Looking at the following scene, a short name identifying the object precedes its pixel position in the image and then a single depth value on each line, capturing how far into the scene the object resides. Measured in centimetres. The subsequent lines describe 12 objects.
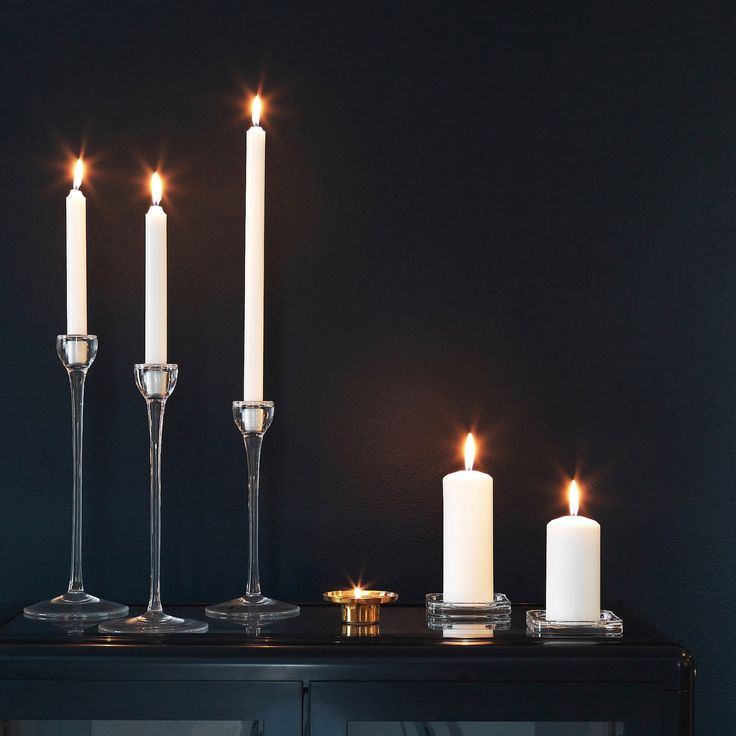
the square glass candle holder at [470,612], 180
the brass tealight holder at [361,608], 181
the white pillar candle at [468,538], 181
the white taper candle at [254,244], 186
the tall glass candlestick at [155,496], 177
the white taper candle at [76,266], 186
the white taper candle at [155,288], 182
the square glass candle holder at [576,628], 176
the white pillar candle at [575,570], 176
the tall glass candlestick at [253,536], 184
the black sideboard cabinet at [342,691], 169
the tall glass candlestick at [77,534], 183
